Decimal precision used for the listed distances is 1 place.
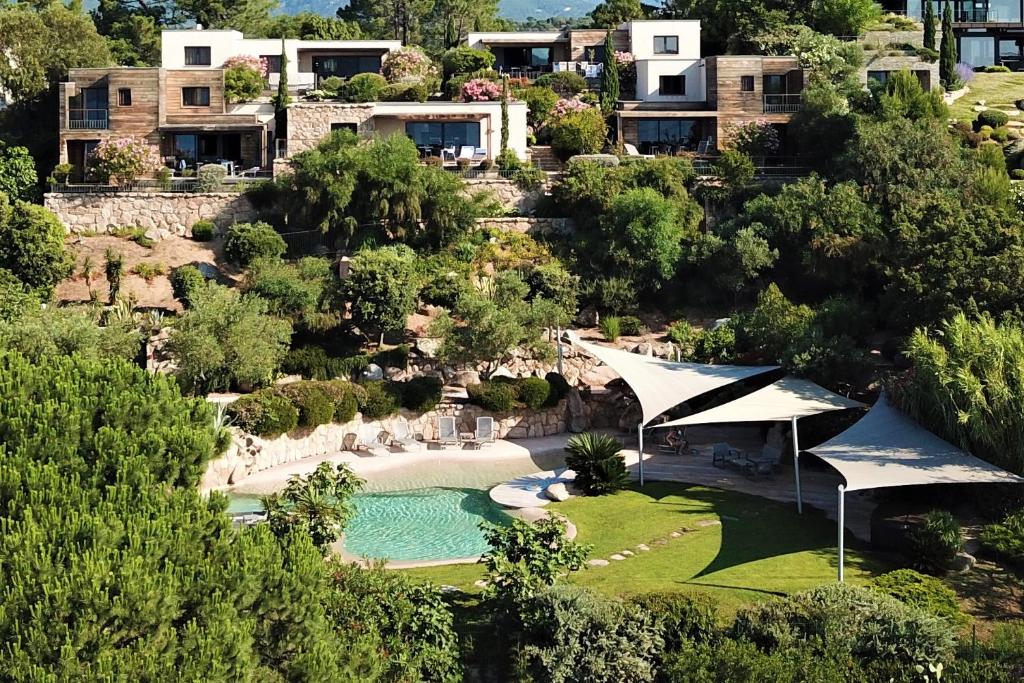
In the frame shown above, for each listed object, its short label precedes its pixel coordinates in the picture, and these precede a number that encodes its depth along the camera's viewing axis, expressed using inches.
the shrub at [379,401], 1306.6
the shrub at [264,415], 1210.6
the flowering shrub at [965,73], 2374.6
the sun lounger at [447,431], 1286.9
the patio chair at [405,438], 1273.4
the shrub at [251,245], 1657.2
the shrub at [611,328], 1556.3
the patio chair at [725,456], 1149.6
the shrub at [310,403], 1248.2
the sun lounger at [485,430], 1295.5
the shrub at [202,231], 1764.3
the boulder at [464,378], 1419.8
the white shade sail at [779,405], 1063.6
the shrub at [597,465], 1088.2
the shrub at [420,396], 1332.4
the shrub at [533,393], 1338.6
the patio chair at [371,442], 1256.4
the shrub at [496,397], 1328.7
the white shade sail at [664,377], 1160.8
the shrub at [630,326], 1588.3
